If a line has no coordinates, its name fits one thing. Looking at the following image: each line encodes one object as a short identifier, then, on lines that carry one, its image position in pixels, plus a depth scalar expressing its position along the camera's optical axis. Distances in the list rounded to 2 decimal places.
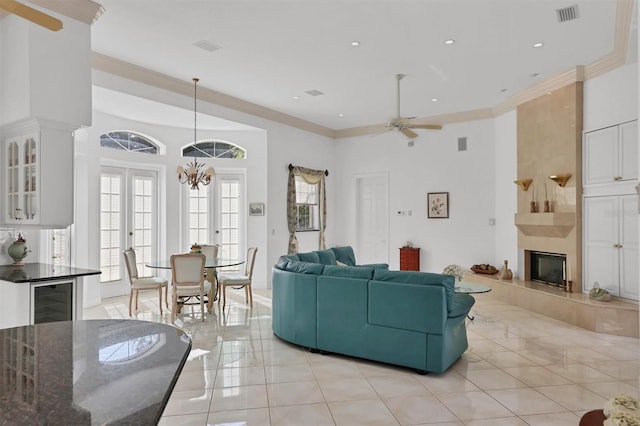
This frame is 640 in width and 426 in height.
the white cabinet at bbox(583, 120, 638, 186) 5.26
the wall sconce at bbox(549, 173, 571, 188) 6.01
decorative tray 7.34
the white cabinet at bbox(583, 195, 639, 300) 5.30
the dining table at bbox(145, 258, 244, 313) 5.99
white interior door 9.05
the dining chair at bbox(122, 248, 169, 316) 5.89
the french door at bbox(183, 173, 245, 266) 8.16
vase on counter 4.15
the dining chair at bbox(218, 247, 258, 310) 6.38
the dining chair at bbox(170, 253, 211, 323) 5.53
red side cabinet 8.45
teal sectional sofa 3.83
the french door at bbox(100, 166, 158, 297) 7.11
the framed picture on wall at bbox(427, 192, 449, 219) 8.23
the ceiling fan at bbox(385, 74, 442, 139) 5.95
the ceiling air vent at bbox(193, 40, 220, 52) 4.80
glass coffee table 5.02
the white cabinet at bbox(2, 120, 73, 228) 3.80
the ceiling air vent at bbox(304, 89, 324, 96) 6.73
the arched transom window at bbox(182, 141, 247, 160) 8.19
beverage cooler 3.62
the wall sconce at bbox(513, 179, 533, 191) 6.74
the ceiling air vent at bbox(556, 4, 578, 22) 4.09
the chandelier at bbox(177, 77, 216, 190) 6.44
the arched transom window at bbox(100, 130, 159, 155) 7.15
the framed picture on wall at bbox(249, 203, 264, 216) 8.12
